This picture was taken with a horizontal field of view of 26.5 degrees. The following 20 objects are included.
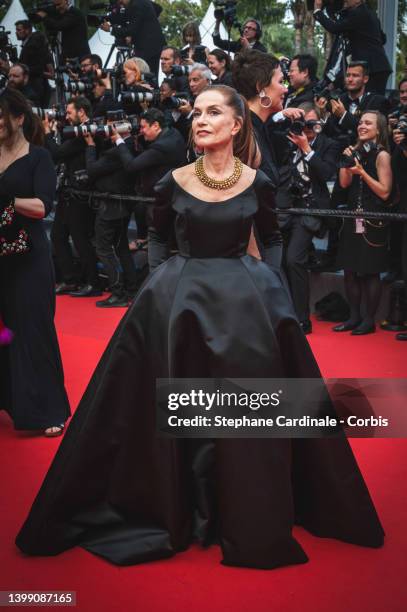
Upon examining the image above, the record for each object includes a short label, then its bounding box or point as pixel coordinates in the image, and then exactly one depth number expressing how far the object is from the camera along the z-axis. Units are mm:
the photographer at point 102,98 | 8156
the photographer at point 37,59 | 10961
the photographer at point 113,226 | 7688
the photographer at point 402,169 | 6176
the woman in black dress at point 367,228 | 6352
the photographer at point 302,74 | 7531
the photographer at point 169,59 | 8719
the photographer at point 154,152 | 7203
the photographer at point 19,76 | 9633
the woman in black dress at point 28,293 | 4285
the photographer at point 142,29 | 9656
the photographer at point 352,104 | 6930
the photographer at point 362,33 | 7816
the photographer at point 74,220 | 7852
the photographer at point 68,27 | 10117
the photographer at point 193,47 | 8867
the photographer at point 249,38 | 8572
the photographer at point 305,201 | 6629
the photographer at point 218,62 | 7980
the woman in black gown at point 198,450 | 2967
